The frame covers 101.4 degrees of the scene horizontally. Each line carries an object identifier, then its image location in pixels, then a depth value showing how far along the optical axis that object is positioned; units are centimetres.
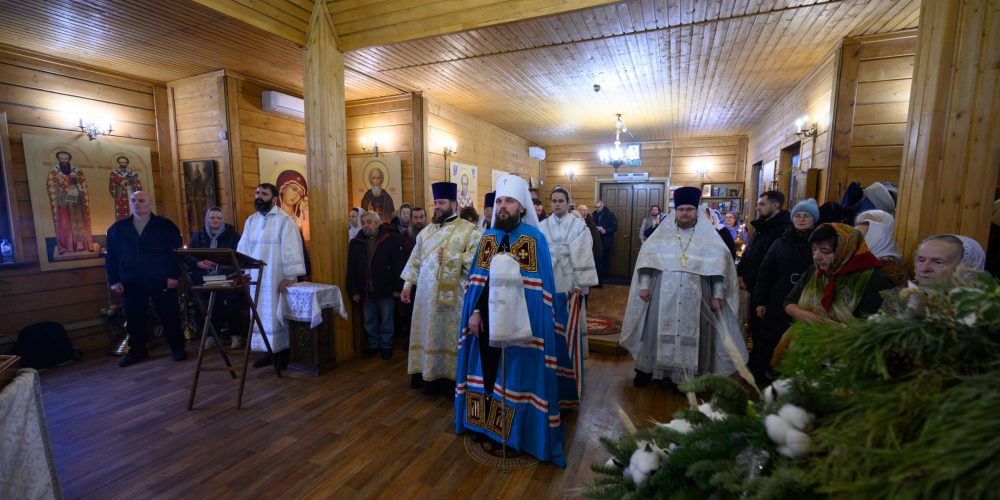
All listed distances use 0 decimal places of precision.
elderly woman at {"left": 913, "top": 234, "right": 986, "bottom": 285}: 184
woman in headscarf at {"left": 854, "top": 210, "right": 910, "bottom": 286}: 230
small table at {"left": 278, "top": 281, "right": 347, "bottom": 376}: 393
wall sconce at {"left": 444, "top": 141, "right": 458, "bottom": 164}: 748
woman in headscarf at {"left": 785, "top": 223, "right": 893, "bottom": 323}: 213
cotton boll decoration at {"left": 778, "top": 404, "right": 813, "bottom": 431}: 62
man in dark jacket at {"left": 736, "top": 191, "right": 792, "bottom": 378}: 384
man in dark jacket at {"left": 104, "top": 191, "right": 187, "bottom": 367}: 445
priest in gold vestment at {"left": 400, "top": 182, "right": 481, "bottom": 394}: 358
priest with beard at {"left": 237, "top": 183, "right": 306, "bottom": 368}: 407
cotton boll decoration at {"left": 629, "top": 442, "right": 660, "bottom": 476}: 83
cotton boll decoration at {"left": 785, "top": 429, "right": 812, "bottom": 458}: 59
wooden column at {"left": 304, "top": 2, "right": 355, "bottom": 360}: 416
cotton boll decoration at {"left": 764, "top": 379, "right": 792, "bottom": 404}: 73
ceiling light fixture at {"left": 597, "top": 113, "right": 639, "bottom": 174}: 872
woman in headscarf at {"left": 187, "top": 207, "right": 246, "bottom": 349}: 477
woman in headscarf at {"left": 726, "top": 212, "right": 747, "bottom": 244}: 792
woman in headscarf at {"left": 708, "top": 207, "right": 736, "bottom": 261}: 475
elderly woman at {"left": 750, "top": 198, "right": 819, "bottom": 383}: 322
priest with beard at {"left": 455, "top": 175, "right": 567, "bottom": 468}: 263
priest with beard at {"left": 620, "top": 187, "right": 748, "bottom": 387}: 346
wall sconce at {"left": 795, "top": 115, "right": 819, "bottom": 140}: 515
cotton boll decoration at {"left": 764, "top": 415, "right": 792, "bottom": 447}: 62
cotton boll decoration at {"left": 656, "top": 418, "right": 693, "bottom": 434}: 88
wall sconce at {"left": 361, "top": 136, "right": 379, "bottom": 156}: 717
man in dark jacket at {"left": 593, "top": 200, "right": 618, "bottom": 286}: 916
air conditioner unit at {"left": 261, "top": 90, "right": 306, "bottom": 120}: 578
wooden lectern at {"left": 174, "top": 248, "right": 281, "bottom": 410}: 318
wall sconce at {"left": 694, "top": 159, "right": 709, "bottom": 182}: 1059
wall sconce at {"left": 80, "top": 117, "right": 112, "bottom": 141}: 494
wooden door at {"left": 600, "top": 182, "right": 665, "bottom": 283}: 1033
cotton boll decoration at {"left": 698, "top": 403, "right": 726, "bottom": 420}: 84
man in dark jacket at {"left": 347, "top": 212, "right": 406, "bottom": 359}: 441
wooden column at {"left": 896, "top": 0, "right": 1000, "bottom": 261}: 212
